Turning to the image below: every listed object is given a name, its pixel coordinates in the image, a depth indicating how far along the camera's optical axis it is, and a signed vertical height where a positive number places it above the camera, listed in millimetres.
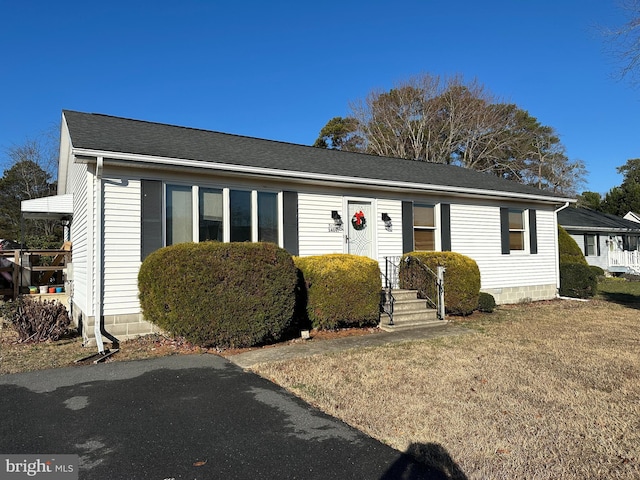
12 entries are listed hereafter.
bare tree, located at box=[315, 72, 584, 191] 28641 +9074
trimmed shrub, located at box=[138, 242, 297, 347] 5992 -520
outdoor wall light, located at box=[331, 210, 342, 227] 9344 +852
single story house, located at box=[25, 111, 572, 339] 7008 +1056
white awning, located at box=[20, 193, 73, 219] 10633 +1363
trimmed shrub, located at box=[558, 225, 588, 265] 16906 +156
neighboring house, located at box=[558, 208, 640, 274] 22828 +760
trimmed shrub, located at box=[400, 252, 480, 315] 9070 -576
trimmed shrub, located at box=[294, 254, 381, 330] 7344 -630
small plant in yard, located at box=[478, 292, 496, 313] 10094 -1200
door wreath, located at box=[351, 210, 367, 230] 9656 +813
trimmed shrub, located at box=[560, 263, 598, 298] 13156 -903
